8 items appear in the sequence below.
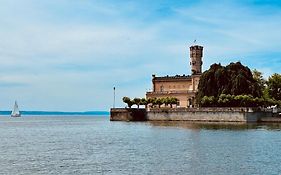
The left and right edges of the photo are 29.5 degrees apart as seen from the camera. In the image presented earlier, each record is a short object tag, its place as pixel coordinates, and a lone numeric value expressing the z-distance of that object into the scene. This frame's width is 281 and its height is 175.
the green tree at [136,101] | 107.19
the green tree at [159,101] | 107.62
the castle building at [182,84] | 112.68
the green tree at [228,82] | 94.19
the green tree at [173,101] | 106.88
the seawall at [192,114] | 88.19
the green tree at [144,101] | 107.23
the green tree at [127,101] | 106.62
